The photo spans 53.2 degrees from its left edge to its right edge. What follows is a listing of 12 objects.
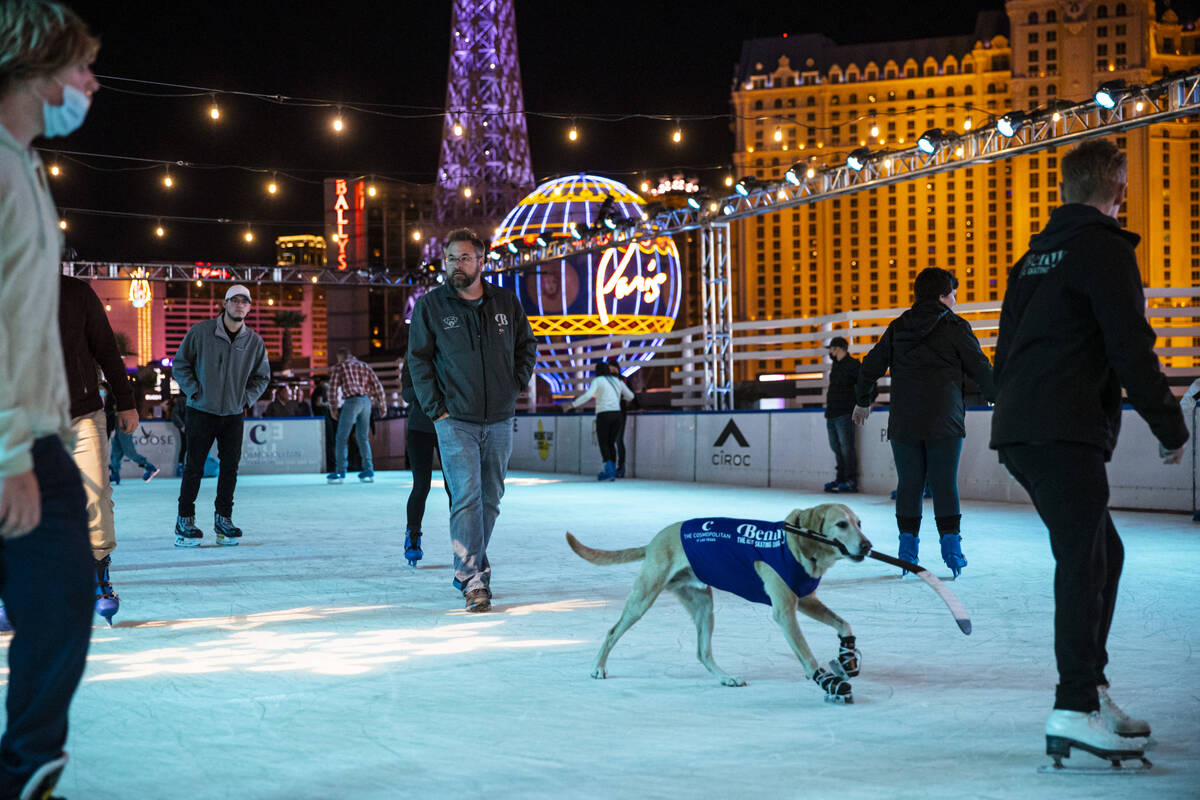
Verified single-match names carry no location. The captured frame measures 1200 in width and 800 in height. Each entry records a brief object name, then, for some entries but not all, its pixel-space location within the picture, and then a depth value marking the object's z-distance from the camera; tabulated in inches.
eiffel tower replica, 1625.2
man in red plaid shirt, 591.5
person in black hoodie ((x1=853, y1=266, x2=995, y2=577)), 267.4
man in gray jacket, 336.2
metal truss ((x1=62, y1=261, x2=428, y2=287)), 1127.6
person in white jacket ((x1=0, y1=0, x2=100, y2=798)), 82.7
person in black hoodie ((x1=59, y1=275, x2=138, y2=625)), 189.8
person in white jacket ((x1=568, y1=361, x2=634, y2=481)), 641.0
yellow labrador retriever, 145.9
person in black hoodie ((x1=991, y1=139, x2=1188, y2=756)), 118.0
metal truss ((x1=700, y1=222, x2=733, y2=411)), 778.2
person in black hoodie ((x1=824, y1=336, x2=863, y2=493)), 520.1
